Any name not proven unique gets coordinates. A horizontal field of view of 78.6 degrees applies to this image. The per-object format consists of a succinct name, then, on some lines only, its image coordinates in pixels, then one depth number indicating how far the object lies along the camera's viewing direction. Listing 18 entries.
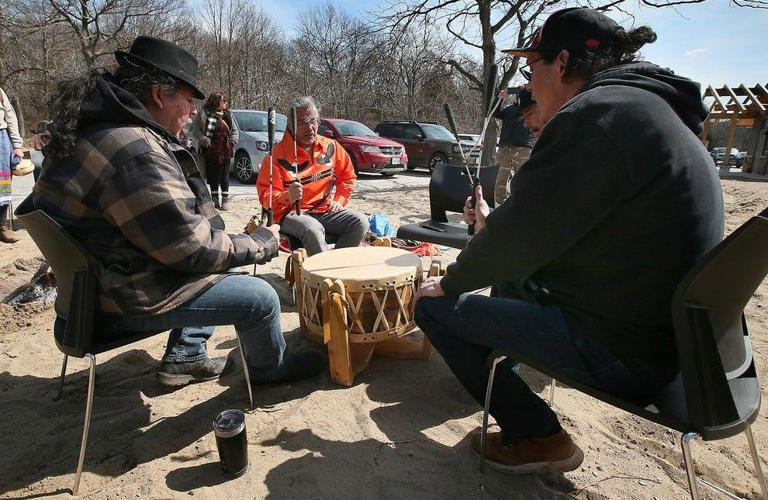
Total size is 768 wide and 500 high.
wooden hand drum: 2.28
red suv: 11.73
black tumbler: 1.70
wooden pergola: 15.05
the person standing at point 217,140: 6.75
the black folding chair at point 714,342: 1.15
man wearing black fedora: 1.66
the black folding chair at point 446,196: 4.12
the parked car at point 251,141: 9.59
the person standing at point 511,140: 6.23
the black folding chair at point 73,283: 1.66
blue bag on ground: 5.14
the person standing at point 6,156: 4.81
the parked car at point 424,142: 13.06
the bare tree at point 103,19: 16.91
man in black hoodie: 1.29
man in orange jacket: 3.60
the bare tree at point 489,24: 8.97
